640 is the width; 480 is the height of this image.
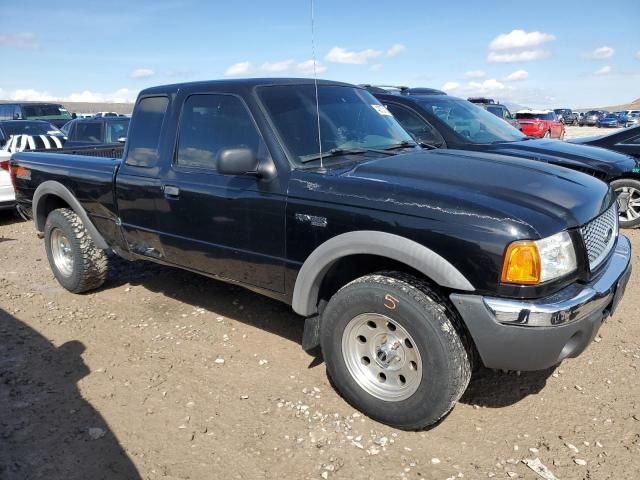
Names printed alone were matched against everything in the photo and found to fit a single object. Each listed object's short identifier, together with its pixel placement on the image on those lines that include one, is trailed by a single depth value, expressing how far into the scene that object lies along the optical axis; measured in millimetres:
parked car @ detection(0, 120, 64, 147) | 12129
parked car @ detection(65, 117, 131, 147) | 10969
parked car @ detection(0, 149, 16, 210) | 8289
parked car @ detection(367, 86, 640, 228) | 6355
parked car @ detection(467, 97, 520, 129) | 16516
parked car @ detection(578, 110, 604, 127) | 47062
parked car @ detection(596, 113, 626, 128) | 42406
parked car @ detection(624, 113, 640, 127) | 42231
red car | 20875
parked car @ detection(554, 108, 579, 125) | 51012
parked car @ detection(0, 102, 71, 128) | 20062
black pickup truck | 2596
